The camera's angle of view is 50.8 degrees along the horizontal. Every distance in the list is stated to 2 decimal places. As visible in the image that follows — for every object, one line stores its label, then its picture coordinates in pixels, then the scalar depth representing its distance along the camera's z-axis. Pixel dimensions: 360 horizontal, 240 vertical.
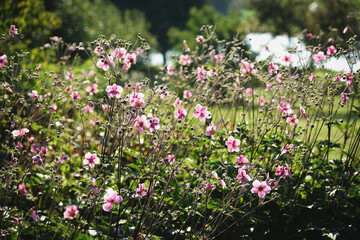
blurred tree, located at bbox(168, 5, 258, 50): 20.43
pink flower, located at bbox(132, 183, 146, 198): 2.31
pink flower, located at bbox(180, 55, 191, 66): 3.73
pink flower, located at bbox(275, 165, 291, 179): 2.45
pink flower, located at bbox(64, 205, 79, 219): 2.19
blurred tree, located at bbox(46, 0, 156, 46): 14.72
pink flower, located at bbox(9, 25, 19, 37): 2.85
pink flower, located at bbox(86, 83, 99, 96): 3.54
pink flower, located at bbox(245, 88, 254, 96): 4.04
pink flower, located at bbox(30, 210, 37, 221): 2.24
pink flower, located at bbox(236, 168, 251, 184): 2.24
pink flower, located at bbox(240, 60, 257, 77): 3.09
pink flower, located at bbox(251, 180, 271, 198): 2.17
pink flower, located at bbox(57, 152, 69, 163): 2.97
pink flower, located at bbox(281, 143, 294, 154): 2.60
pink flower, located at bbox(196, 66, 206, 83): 3.20
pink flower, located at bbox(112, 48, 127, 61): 2.35
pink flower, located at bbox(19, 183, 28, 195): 2.40
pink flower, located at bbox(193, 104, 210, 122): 2.37
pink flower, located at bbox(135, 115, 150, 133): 2.16
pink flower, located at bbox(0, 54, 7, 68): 2.83
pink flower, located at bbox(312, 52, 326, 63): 3.29
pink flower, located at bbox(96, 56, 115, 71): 2.37
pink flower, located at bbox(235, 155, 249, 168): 2.47
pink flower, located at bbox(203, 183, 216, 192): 2.22
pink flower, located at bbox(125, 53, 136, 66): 2.47
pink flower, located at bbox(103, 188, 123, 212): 2.08
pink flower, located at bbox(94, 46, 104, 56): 2.35
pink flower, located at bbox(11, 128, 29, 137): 2.58
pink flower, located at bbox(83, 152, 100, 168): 2.30
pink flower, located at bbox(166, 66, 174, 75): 3.45
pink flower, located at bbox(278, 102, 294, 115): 2.80
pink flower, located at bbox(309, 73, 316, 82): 2.83
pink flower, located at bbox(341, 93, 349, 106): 2.76
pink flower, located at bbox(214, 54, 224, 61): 3.46
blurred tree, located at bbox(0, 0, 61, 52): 5.07
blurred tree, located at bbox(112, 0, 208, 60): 36.23
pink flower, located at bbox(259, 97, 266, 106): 3.84
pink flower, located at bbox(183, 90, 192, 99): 3.42
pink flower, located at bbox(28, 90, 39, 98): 2.91
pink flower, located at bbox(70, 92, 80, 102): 3.03
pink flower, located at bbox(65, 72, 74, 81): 3.92
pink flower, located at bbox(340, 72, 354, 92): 2.78
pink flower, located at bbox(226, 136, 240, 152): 2.54
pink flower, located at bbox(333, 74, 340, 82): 2.81
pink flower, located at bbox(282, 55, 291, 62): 3.40
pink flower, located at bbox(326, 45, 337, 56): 3.29
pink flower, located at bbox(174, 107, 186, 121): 2.32
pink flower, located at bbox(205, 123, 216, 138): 2.60
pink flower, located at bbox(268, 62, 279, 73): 3.07
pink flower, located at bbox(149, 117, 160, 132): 2.21
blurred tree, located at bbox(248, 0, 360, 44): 14.43
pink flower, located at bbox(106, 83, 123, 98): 2.18
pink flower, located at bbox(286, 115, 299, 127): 2.79
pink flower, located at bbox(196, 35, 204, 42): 3.38
